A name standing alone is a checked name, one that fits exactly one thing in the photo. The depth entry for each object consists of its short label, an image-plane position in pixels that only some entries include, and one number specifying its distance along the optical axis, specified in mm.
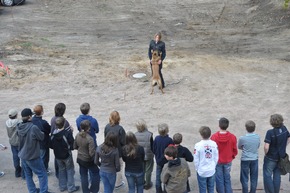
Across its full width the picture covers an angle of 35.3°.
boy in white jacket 7504
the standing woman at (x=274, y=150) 7938
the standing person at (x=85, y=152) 7836
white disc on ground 15984
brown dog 14195
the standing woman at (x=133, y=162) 7551
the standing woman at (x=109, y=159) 7477
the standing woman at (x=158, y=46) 14163
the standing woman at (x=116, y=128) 8258
